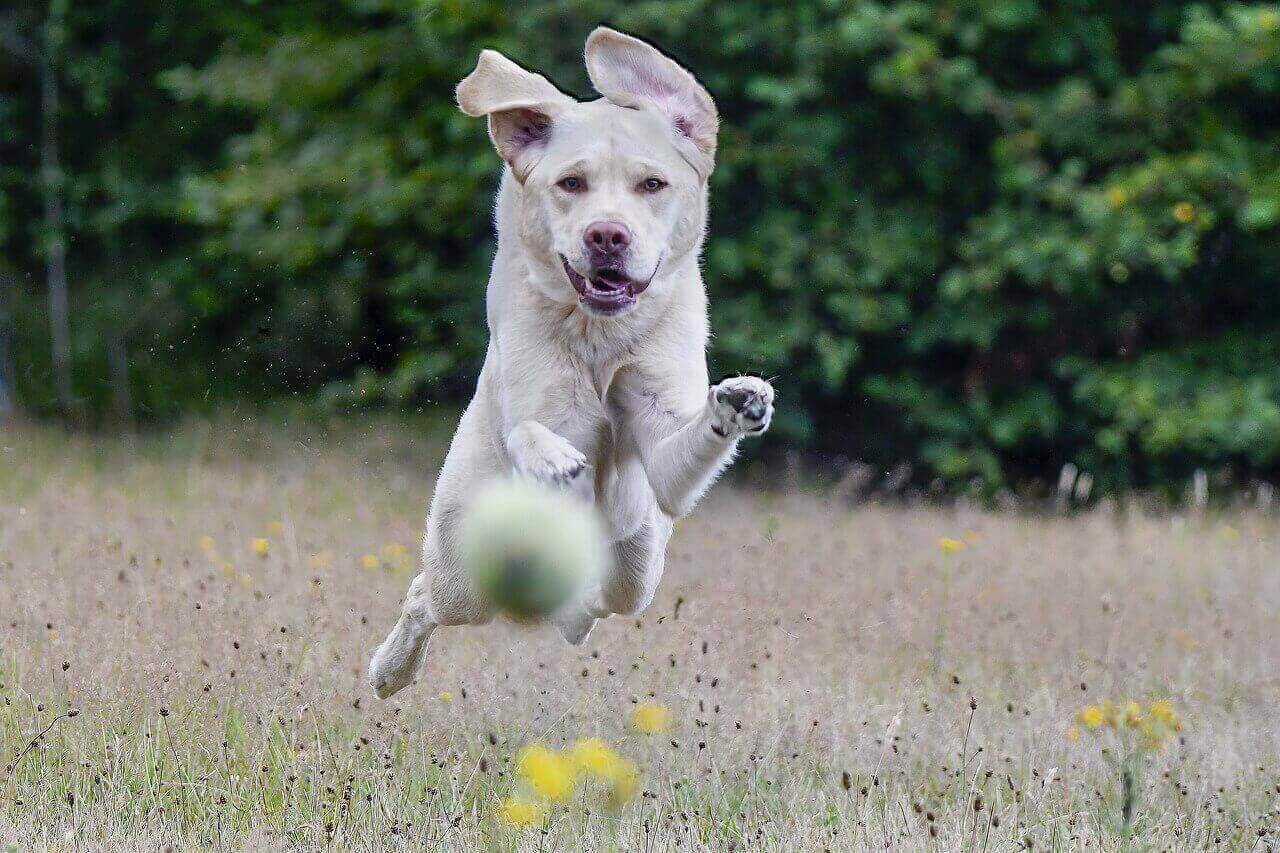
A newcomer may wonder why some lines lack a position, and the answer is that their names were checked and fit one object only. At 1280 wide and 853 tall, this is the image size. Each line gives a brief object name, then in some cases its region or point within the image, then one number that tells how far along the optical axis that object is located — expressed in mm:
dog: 7418
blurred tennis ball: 6871
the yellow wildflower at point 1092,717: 8289
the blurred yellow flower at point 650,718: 6945
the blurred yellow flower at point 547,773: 5375
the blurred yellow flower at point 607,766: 5535
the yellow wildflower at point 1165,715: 7866
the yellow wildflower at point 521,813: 6219
